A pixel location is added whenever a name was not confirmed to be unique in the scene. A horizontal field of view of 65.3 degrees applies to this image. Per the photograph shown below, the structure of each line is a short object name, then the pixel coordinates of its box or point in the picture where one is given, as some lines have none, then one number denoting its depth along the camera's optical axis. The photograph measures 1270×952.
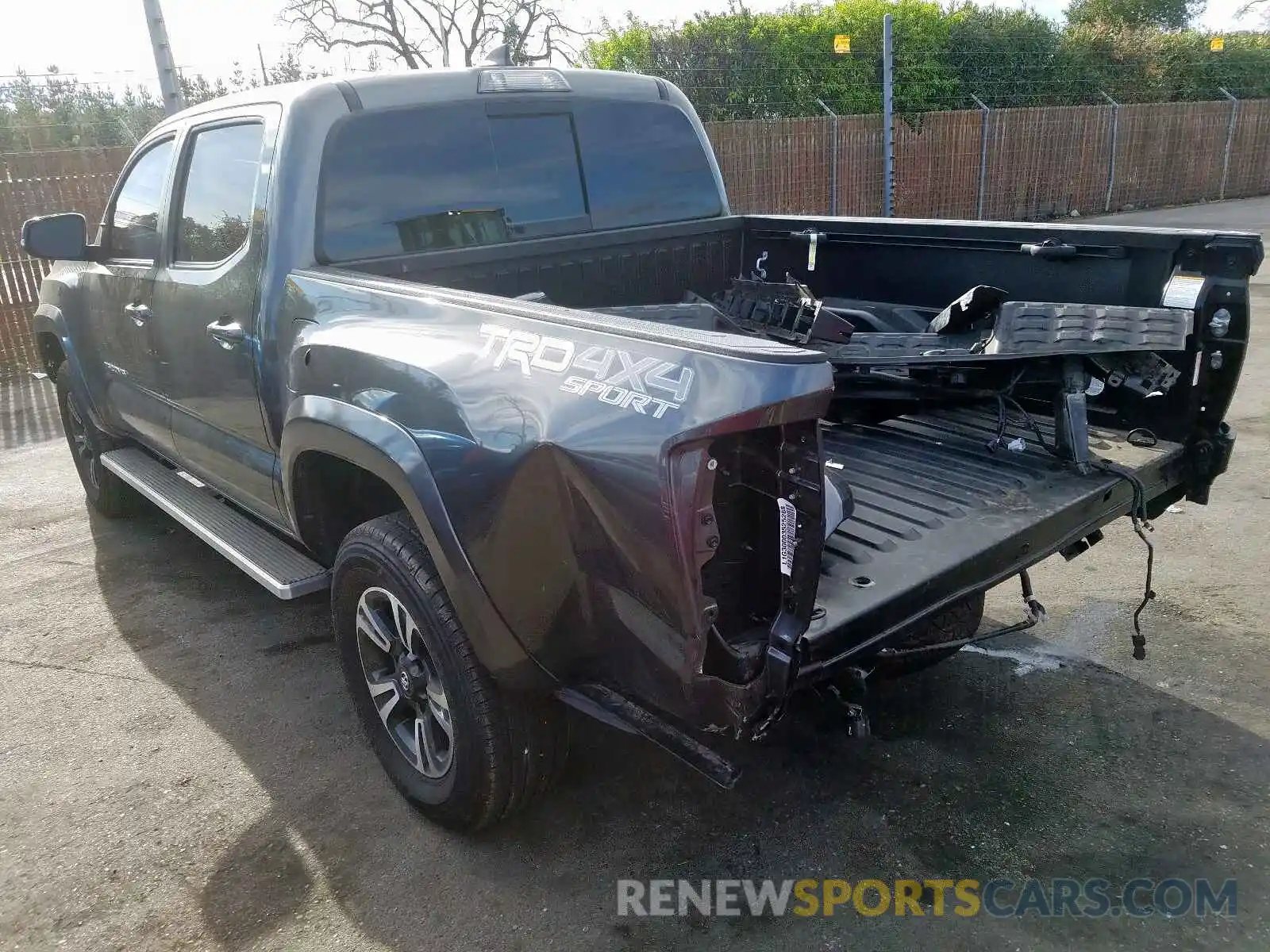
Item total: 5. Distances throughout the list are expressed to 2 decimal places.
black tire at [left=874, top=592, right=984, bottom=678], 2.66
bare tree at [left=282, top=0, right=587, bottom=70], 19.70
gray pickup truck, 2.10
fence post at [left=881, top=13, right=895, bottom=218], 11.44
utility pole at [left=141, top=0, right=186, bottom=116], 9.04
